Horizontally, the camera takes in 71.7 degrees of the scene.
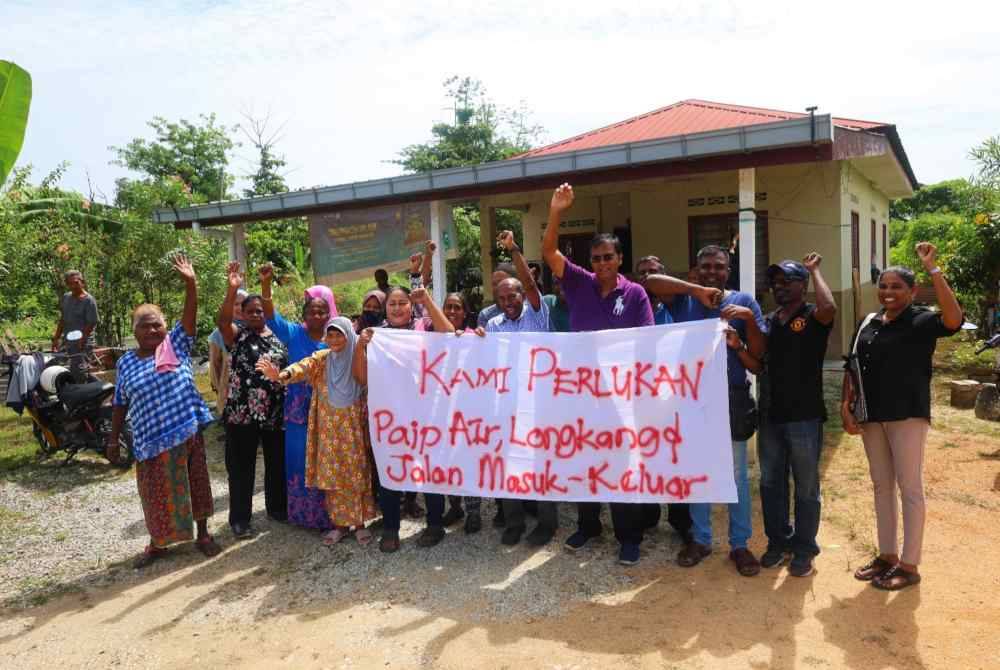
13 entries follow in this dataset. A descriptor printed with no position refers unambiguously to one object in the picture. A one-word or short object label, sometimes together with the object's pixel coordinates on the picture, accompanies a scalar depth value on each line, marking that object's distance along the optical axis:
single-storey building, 6.41
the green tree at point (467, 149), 21.84
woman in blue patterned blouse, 4.08
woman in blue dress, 4.51
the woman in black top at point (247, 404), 4.45
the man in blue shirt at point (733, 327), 3.49
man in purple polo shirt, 3.67
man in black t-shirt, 3.44
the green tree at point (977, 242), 11.41
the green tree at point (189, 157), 30.12
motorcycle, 6.62
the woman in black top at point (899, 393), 3.29
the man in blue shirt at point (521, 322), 4.16
